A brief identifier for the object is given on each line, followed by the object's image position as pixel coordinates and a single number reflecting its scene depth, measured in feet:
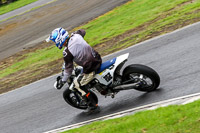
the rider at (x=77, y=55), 50.47
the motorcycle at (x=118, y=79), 51.06
